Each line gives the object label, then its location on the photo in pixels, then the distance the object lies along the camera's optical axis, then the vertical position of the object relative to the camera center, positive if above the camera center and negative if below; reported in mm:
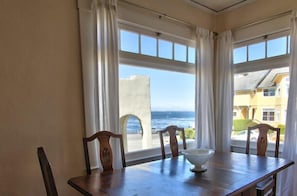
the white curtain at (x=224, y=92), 3445 -143
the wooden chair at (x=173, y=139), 2609 -641
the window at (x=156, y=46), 2756 +501
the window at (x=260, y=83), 3078 -9
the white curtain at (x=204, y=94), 3408 -167
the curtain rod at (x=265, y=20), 2912 +855
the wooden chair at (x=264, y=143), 2275 -688
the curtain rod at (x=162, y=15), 2722 +902
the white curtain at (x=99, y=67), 2316 +181
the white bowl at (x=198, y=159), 1845 -616
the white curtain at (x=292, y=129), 2697 -558
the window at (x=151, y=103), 2805 -269
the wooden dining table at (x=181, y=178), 1442 -702
